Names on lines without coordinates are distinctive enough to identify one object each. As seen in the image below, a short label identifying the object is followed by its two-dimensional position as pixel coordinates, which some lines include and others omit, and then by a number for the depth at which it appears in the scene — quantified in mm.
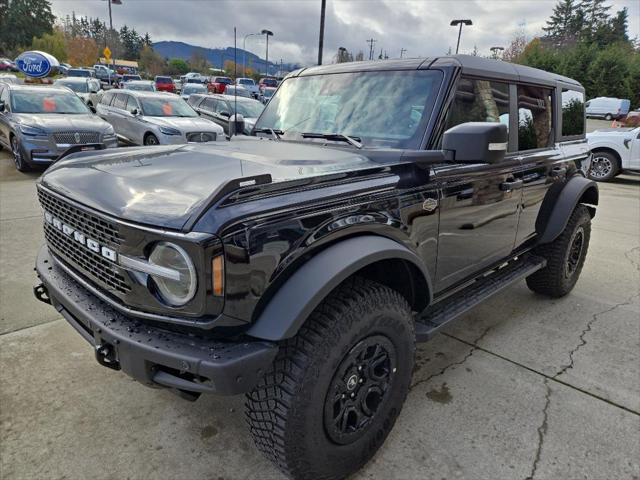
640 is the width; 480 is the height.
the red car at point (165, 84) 35466
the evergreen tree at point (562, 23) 78875
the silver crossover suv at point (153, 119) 10500
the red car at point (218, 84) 34769
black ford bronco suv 1688
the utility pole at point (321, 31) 15111
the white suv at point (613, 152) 11242
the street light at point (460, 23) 22466
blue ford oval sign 14288
